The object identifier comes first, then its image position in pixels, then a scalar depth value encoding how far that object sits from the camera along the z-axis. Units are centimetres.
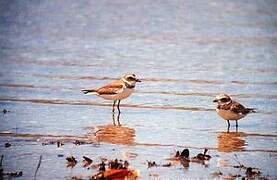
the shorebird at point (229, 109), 1914
